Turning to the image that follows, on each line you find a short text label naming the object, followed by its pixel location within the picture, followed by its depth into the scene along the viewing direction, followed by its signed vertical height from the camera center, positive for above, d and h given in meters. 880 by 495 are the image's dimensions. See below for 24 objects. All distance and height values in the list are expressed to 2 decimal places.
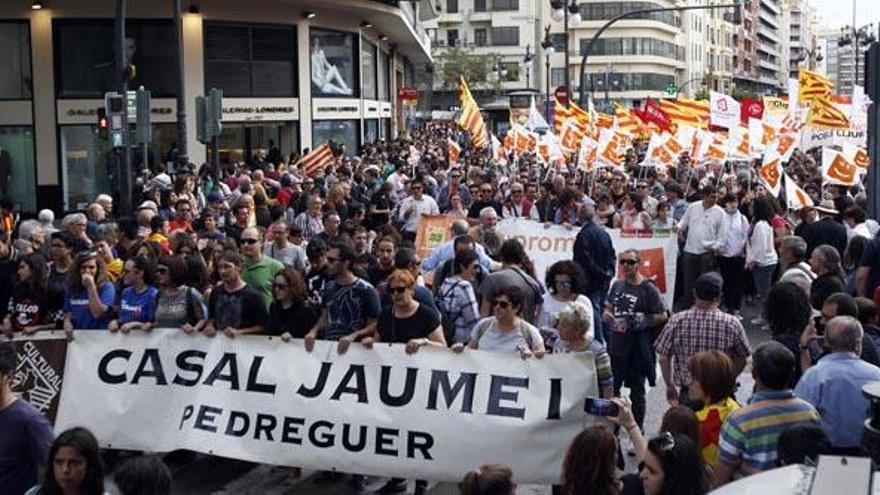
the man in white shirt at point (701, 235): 16.25 -1.13
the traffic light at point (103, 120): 21.47 +0.53
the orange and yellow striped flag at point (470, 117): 28.08 +0.66
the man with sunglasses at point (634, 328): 9.68 -1.36
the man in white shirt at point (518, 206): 18.81 -0.86
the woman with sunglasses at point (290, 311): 9.12 -1.13
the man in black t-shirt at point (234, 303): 9.30 -1.09
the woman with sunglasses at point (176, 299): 9.47 -1.08
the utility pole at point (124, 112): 20.16 +0.64
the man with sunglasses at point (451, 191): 20.84 -0.71
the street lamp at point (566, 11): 34.91 +3.81
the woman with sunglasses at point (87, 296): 9.80 -1.09
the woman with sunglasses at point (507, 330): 8.21 -1.17
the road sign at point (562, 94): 37.78 +1.51
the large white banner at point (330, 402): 7.86 -1.62
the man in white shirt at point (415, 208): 17.91 -0.84
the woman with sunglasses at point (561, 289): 9.34 -1.03
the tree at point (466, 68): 97.17 +5.96
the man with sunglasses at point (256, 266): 10.55 -0.94
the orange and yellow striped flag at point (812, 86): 19.28 +0.83
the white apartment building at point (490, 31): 111.19 +10.09
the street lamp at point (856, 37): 66.01 +5.61
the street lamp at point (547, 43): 44.36 +3.55
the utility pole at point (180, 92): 22.53 +1.04
